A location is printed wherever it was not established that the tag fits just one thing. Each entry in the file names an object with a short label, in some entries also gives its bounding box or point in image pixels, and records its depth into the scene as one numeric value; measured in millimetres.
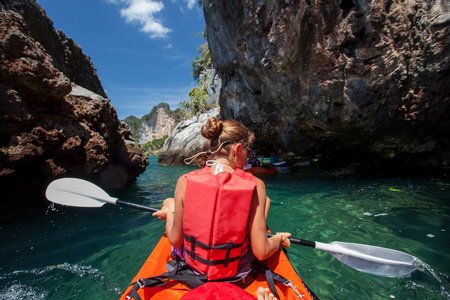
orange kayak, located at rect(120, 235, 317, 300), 1441
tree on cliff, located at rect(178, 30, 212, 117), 24016
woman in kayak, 1288
